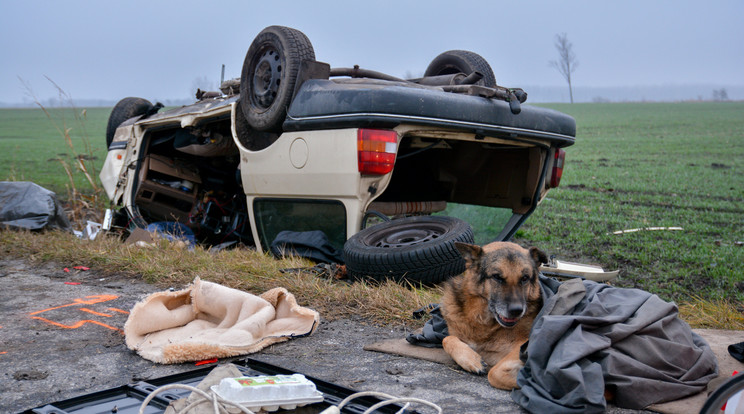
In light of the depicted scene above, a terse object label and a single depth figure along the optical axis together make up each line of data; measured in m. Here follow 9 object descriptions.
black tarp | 8.00
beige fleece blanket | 3.24
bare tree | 93.50
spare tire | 4.47
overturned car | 4.79
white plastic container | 2.23
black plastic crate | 2.29
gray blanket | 2.54
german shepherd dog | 3.07
